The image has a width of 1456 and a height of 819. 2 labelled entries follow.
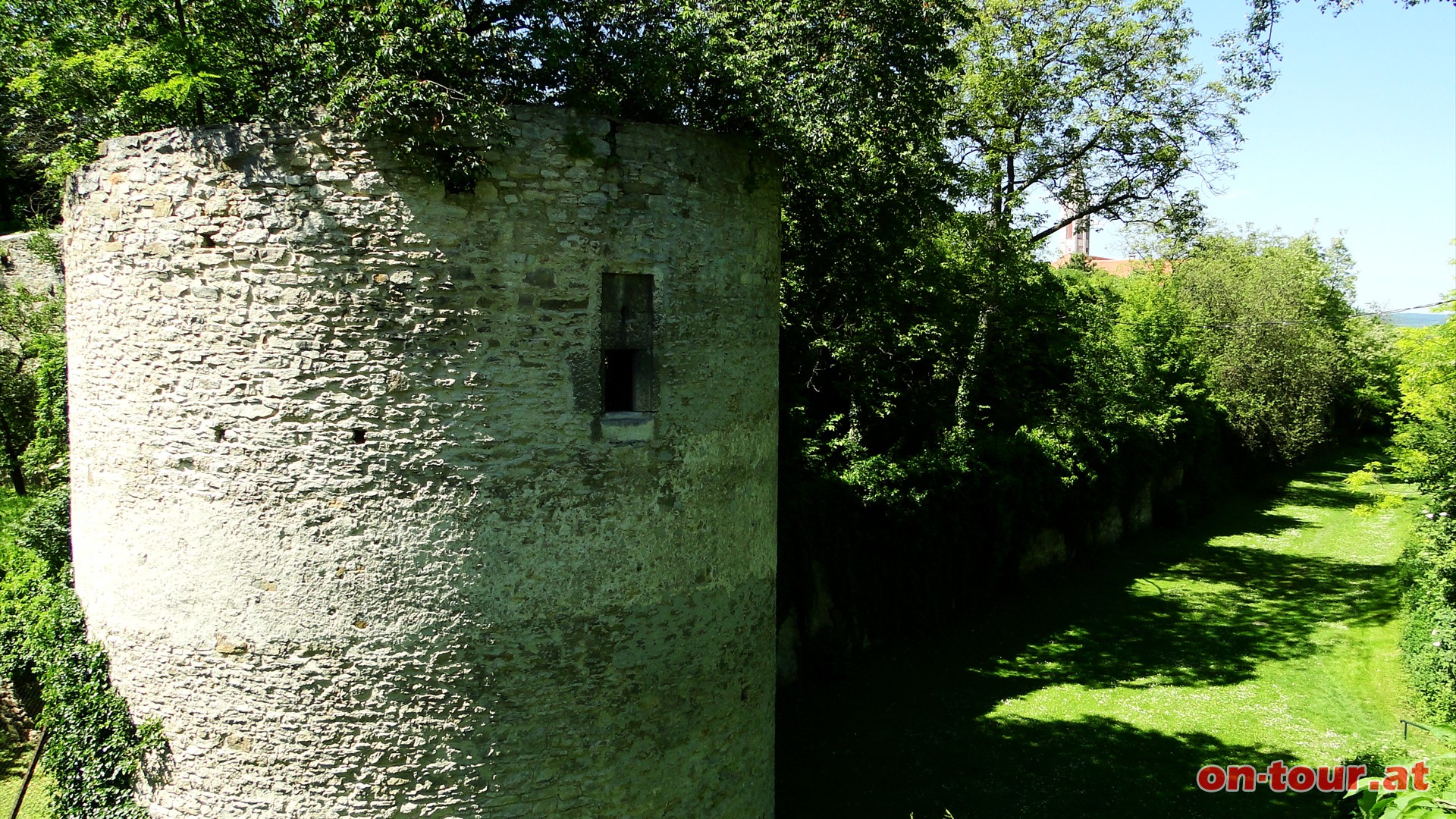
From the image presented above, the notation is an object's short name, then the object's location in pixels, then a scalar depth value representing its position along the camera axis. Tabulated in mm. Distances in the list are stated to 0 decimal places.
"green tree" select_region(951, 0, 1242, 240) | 19844
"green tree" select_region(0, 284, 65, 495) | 14852
